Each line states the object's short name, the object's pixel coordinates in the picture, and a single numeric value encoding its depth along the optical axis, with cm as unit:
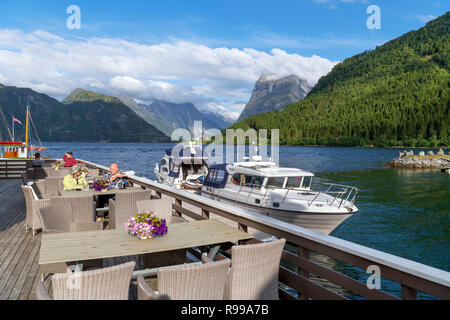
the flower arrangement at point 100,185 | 773
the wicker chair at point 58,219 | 493
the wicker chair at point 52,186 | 934
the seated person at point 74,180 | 779
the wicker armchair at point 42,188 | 923
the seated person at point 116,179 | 827
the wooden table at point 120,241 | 329
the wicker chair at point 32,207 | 643
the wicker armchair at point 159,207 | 524
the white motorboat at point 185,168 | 1853
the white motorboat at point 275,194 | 1211
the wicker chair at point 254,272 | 292
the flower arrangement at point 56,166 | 1312
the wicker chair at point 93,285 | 218
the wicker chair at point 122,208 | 579
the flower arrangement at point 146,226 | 375
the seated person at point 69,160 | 1371
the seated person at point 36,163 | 1691
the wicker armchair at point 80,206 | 614
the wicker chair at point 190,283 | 239
